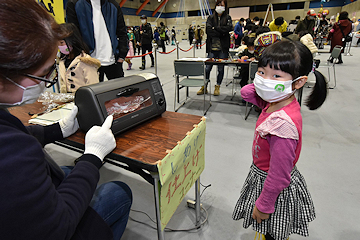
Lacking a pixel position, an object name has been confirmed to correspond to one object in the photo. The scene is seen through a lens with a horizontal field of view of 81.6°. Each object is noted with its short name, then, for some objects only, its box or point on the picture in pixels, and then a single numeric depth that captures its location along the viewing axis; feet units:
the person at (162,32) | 40.27
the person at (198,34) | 40.72
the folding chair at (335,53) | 14.48
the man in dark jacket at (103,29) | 6.72
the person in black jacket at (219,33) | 12.60
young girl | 2.74
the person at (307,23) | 19.01
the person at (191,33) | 47.55
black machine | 3.16
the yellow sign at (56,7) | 8.40
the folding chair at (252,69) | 9.69
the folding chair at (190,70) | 10.37
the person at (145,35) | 21.59
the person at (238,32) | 27.09
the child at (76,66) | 6.35
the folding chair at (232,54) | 15.05
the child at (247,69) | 12.61
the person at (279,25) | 15.78
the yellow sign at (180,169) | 2.95
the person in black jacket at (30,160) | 1.54
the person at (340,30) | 21.90
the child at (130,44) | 22.78
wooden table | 2.87
